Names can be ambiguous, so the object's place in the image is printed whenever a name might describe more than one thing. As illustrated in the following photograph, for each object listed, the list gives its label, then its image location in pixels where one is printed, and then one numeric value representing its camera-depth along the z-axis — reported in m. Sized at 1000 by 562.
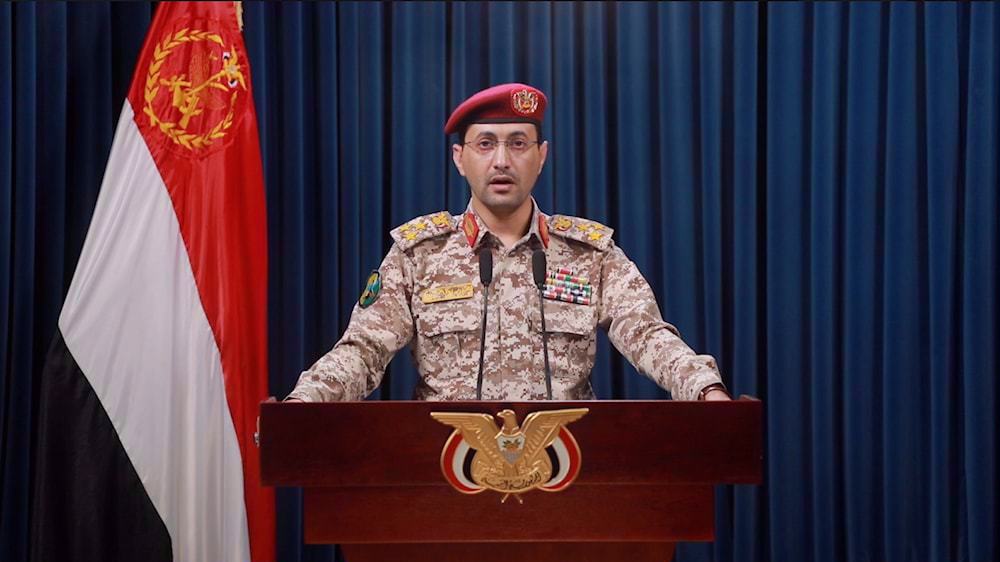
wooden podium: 5.60
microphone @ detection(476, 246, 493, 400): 6.01
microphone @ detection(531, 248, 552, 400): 6.04
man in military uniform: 6.28
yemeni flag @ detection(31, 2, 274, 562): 6.51
